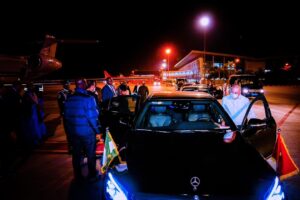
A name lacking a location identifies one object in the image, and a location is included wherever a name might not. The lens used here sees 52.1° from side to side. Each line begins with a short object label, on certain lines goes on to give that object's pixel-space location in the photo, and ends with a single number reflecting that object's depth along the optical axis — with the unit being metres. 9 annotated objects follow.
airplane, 19.05
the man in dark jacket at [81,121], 5.62
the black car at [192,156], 3.02
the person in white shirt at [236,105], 6.02
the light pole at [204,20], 24.69
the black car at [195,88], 14.17
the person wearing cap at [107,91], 11.14
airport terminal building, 45.56
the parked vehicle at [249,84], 21.75
